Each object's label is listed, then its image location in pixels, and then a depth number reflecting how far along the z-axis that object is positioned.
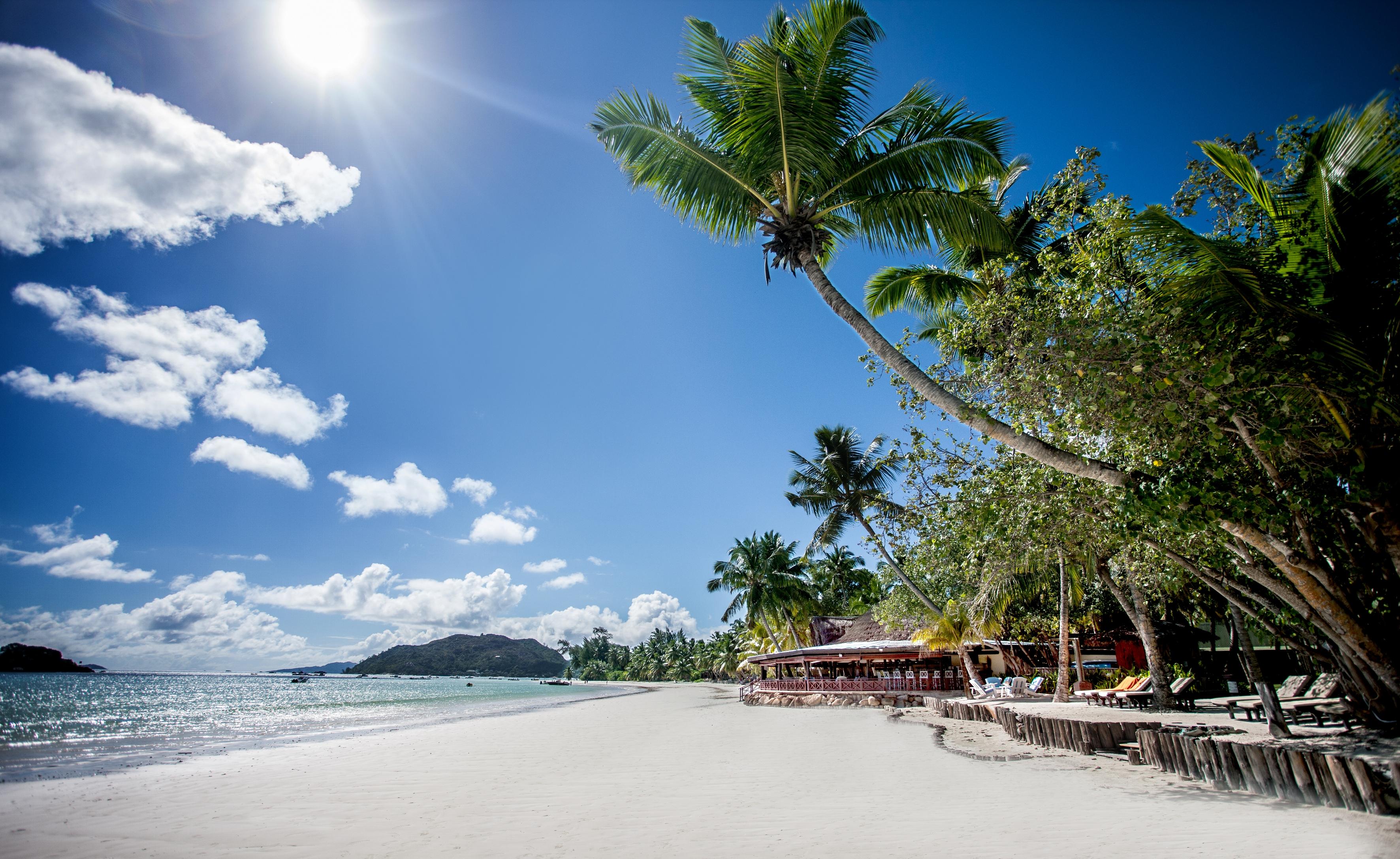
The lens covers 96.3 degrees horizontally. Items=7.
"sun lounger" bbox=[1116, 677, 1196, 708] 12.77
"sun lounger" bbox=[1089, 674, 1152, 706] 13.78
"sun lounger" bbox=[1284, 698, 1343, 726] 8.15
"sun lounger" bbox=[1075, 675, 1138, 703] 14.66
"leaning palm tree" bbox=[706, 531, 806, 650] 35.38
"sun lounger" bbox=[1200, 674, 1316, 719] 10.56
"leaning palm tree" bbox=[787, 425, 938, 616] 25.42
